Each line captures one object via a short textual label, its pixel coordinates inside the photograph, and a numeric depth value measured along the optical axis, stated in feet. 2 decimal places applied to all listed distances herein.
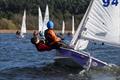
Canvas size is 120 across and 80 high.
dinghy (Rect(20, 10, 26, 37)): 187.46
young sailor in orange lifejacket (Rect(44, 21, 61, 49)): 55.36
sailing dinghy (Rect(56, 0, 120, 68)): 52.65
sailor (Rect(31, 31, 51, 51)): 55.72
